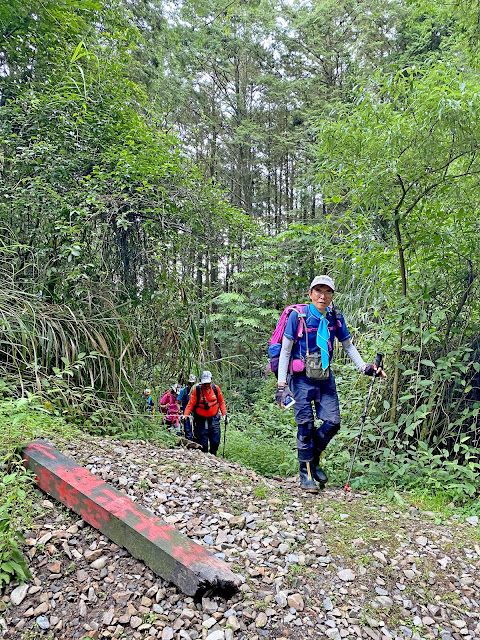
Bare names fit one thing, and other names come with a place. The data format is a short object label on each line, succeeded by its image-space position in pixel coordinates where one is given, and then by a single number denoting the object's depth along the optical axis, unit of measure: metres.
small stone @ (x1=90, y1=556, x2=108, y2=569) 2.32
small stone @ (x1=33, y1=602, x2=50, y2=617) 2.02
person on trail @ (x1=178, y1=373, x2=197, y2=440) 6.59
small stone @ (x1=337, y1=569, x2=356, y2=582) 2.50
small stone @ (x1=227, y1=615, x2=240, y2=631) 1.99
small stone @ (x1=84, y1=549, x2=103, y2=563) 2.37
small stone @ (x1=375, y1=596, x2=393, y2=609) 2.33
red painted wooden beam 2.15
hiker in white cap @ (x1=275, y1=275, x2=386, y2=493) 3.83
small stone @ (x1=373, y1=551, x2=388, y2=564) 2.72
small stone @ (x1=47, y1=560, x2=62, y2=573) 2.27
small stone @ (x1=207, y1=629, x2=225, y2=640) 1.92
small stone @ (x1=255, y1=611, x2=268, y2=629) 2.04
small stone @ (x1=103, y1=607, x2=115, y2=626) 1.99
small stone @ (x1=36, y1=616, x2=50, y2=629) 1.97
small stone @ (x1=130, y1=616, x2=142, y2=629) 1.97
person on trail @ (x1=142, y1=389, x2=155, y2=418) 5.90
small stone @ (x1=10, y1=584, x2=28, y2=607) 2.06
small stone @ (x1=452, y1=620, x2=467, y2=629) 2.28
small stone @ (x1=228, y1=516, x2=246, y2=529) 2.94
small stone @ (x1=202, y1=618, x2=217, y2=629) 1.98
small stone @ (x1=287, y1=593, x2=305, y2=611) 2.21
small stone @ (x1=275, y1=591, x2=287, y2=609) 2.21
